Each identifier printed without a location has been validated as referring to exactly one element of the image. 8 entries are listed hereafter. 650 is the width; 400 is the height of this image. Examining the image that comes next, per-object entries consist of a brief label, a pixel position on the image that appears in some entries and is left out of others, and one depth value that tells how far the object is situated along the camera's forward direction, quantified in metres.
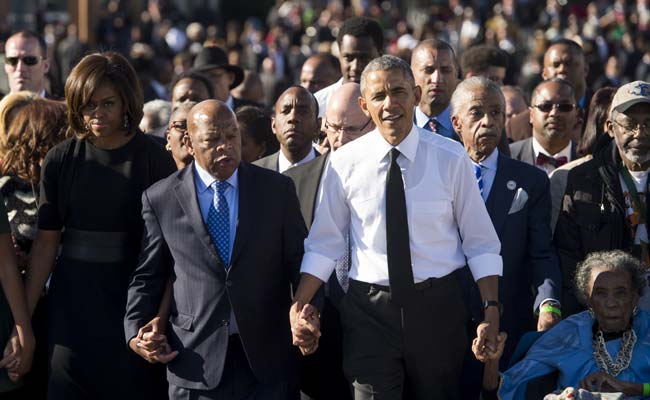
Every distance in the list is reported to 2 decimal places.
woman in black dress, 12.68
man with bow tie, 16.53
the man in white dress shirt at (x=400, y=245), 11.41
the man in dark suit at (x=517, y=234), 12.56
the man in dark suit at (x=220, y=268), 11.80
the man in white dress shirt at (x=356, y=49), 18.45
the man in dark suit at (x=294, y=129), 15.21
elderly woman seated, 12.15
